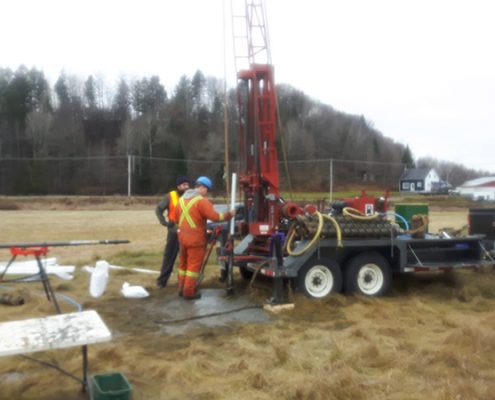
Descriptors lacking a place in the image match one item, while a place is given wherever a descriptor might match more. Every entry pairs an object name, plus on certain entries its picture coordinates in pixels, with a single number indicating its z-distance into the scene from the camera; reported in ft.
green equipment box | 34.96
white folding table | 14.75
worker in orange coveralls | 29.27
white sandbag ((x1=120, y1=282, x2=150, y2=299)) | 30.25
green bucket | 14.89
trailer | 28.96
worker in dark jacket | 33.17
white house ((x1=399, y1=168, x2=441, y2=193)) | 273.33
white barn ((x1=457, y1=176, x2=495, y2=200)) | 291.79
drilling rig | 29.25
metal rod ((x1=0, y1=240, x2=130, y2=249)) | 21.84
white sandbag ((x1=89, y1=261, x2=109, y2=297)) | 29.73
